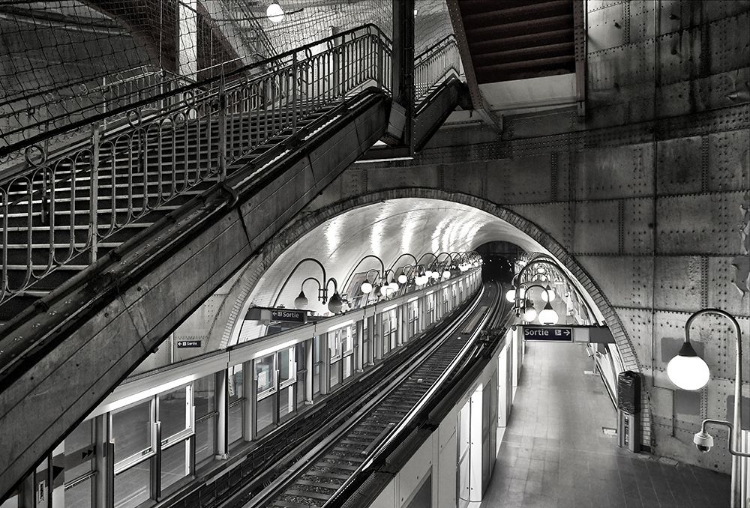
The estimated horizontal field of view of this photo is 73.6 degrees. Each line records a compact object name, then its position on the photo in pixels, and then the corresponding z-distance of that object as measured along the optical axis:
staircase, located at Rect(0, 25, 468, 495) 2.55
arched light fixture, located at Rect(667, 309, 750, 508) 3.77
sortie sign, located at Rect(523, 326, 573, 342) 8.66
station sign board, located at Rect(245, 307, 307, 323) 11.30
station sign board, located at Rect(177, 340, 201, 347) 13.54
